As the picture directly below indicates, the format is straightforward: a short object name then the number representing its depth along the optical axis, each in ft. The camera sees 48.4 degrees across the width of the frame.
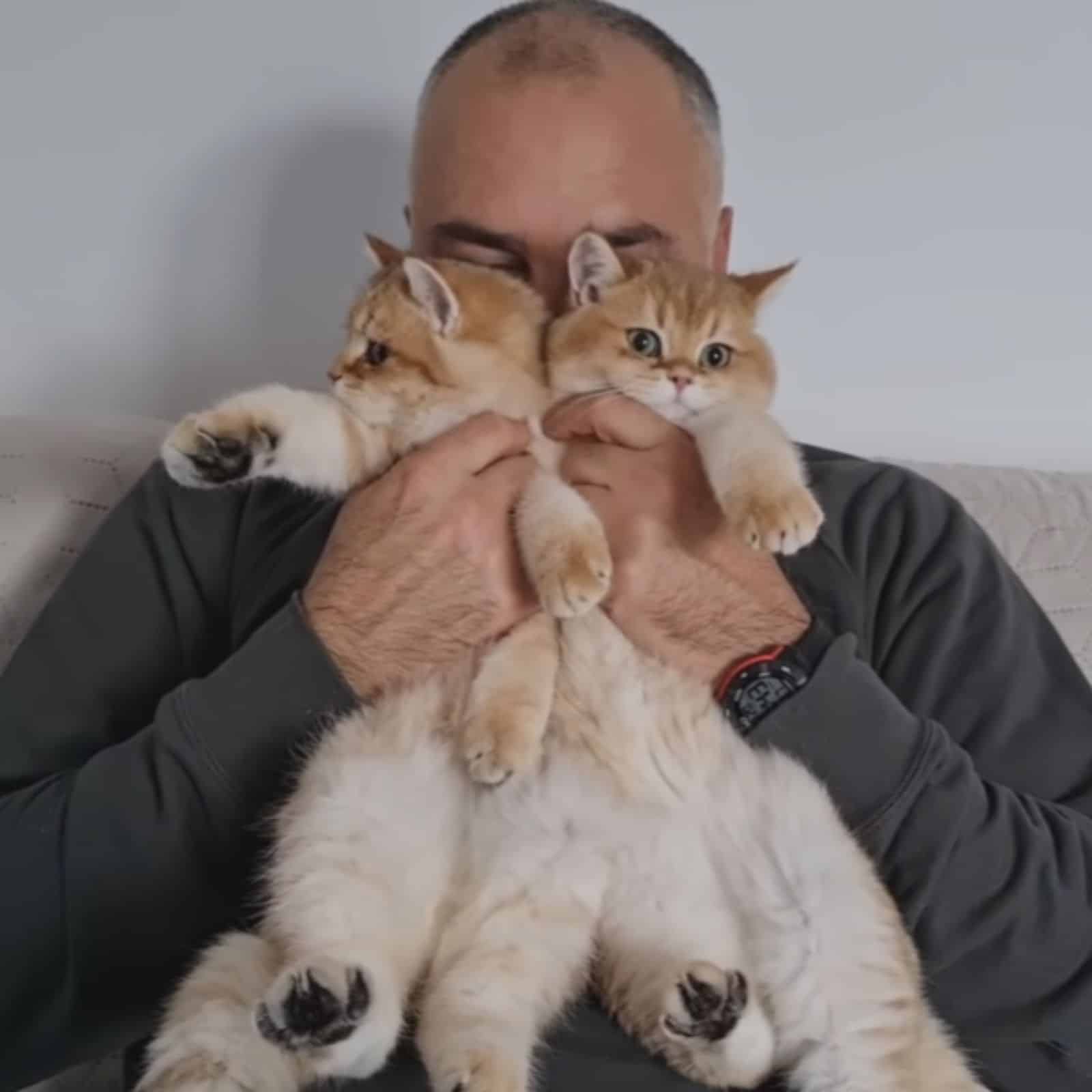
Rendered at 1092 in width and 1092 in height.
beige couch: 4.91
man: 3.62
